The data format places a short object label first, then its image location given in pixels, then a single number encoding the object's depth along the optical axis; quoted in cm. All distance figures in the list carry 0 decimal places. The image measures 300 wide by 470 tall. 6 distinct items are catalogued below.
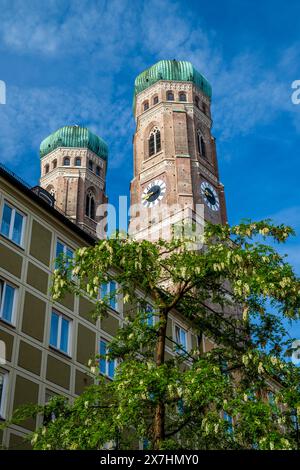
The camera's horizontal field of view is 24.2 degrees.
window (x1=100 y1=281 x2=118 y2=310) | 3180
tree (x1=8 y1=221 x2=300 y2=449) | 1634
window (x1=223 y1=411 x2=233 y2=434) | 1632
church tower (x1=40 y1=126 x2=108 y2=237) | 9750
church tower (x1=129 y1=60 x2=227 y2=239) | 7925
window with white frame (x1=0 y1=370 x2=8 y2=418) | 2403
